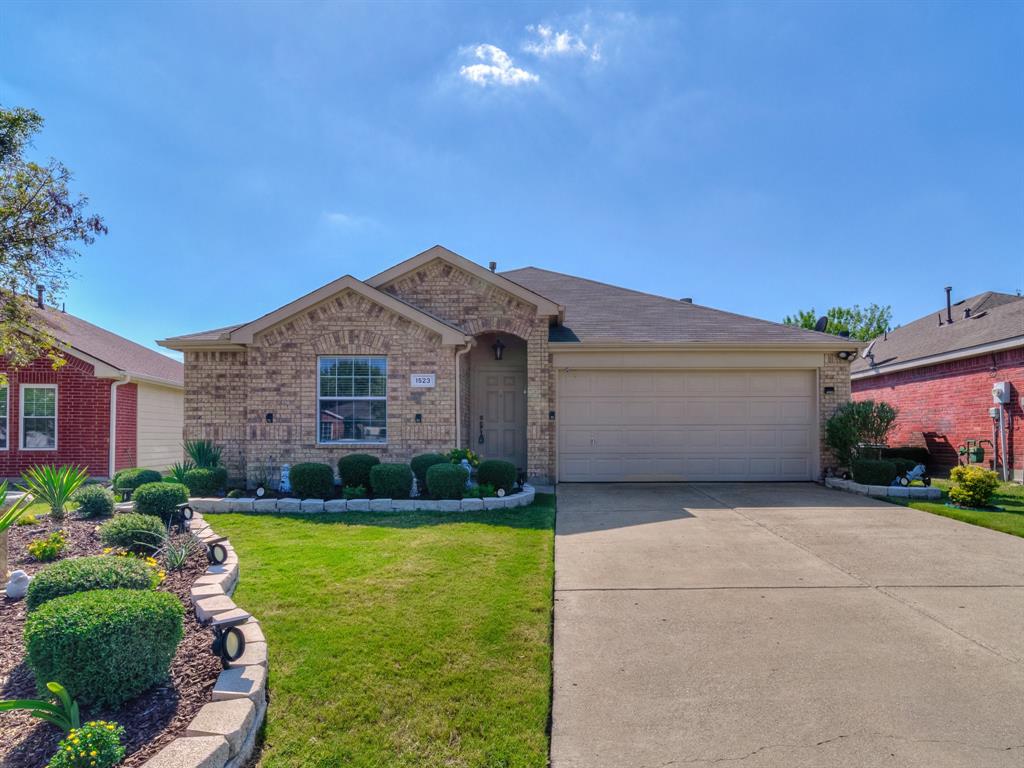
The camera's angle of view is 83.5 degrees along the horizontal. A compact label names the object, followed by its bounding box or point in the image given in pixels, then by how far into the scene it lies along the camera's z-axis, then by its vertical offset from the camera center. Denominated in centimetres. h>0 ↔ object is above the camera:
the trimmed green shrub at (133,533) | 526 -105
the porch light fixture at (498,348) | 1211 +147
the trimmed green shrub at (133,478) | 855 -88
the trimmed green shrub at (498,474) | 940 -93
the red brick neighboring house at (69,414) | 1321 +15
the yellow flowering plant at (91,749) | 226 -131
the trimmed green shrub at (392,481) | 907 -99
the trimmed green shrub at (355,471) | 973 -89
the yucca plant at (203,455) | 1041 -66
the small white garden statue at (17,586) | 421 -122
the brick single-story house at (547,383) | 1062 +68
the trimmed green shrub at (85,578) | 363 -103
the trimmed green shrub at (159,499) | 683 -95
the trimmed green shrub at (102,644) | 269 -108
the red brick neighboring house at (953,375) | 1247 +102
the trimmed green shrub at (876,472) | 1033 -103
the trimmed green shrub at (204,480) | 930 -99
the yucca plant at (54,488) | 679 -81
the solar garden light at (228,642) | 313 -124
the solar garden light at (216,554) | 502 -118
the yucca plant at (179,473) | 940 -89
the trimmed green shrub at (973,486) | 862 -109
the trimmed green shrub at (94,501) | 693 -98
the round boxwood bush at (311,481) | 911 -98
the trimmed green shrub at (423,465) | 962 -79
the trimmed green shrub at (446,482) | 879 -98
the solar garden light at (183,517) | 677 -117
